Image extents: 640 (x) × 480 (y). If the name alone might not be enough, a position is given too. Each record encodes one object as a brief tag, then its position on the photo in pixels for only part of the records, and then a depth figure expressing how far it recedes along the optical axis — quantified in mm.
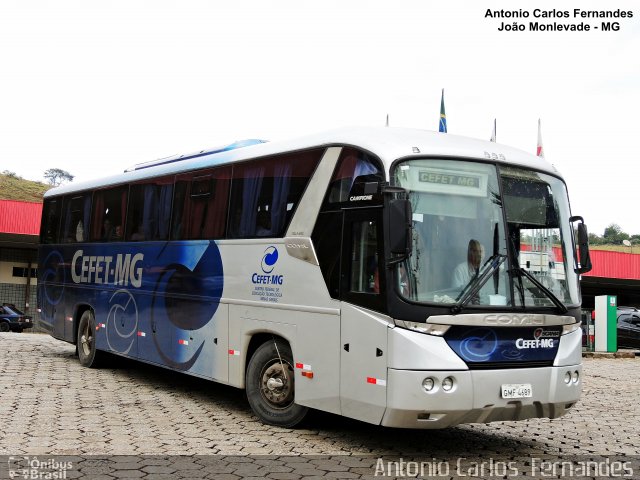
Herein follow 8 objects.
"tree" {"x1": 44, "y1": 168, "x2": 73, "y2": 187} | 121194
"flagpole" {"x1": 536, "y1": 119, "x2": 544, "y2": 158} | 27109
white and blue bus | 7152
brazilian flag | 21891
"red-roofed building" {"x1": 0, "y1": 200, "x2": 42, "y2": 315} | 34469
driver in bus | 7273
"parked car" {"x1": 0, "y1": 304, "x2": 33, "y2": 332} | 30016
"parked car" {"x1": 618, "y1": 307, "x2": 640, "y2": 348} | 24688
